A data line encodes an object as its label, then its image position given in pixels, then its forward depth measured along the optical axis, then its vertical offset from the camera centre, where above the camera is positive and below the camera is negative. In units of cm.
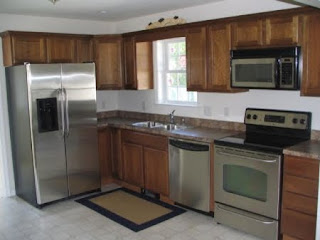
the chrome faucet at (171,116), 477 -45
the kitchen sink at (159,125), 460 -57
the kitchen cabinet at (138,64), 498 +29
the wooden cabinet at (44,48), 435 +51
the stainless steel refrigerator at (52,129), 416 -54
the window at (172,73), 481 +15
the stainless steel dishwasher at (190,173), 380 -102
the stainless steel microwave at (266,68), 321 +12
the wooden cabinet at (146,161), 430 -100
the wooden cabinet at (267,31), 322 +48
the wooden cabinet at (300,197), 293 -101
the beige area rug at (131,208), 388 -150
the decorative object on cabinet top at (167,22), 434 +77
